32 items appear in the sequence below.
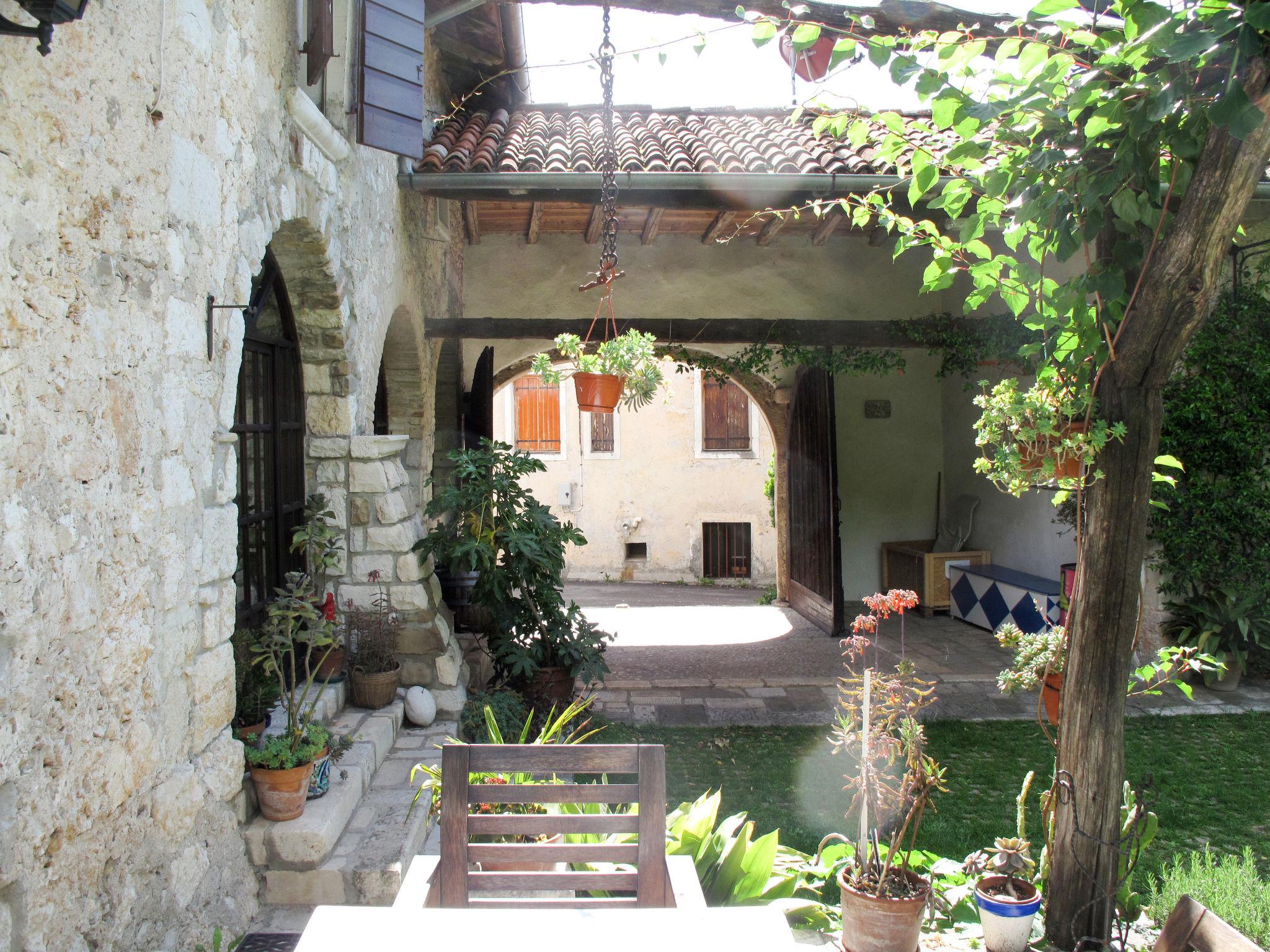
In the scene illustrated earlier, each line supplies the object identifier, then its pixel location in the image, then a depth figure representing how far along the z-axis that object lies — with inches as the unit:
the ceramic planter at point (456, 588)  227.6
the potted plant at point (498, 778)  113.8
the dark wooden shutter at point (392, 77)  153.9
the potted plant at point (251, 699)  117.0
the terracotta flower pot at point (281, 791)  109.1
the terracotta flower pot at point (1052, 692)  151.6
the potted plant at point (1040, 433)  94.5
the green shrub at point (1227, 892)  97.2
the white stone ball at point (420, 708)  163.9
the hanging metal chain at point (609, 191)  146.5
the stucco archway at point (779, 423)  354.9
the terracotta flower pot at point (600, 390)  154.9
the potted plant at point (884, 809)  90.0
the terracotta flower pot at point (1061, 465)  101.7
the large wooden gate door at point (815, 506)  295.9
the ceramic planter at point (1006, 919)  94.1
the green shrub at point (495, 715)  166.1
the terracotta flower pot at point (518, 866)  79.7
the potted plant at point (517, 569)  184.7
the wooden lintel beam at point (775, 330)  258.4
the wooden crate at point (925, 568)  323.9
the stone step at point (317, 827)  107.8
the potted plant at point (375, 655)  157.2
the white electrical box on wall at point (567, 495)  546.0
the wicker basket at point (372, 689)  156.7
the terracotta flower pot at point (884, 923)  89.6
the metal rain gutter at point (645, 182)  197.0
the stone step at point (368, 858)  108.0
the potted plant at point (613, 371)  149.9
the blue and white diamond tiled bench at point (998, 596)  270.1
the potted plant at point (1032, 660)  138.6
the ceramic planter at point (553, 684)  188.9
